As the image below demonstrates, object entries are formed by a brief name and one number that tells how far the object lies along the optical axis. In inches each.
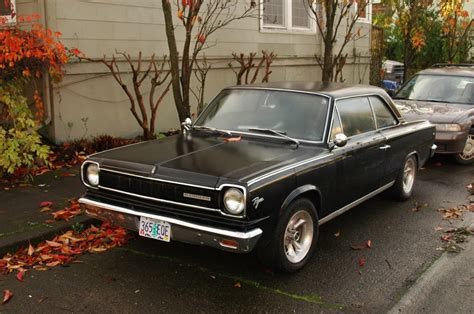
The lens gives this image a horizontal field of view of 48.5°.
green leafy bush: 240.1
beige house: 307.6
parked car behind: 326.3
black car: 152.6
